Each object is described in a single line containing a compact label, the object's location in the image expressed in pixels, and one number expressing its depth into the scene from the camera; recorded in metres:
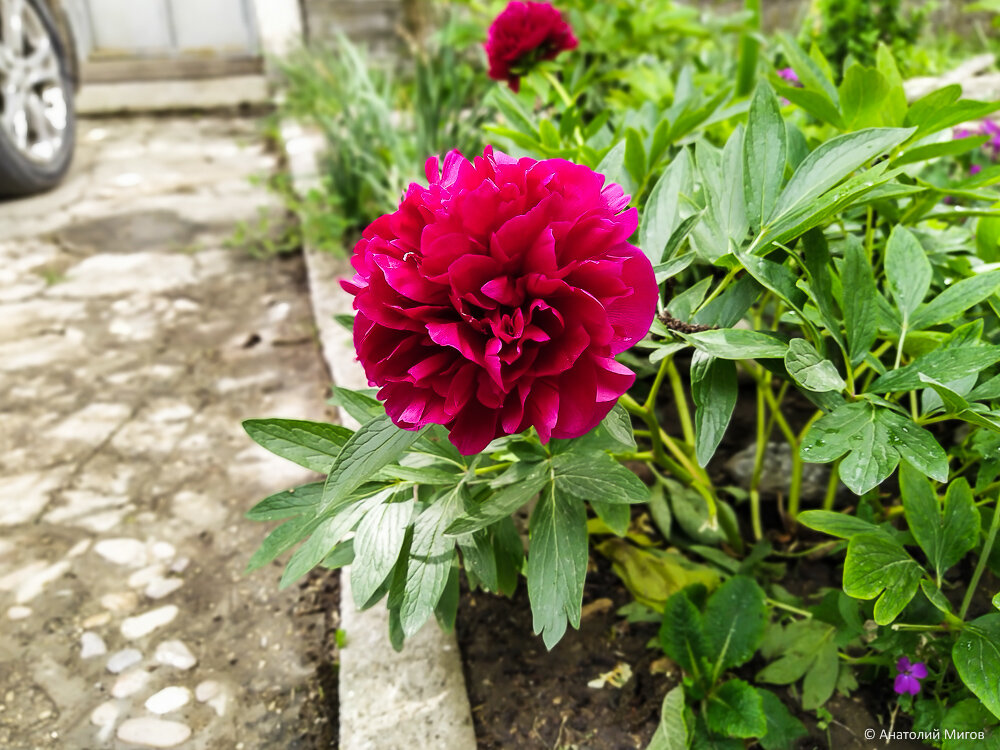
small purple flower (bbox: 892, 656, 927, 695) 0.47
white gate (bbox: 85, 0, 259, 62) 2.61
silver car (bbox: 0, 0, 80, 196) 1.56
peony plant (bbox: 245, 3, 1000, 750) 0.35
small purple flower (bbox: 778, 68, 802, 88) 0.96
